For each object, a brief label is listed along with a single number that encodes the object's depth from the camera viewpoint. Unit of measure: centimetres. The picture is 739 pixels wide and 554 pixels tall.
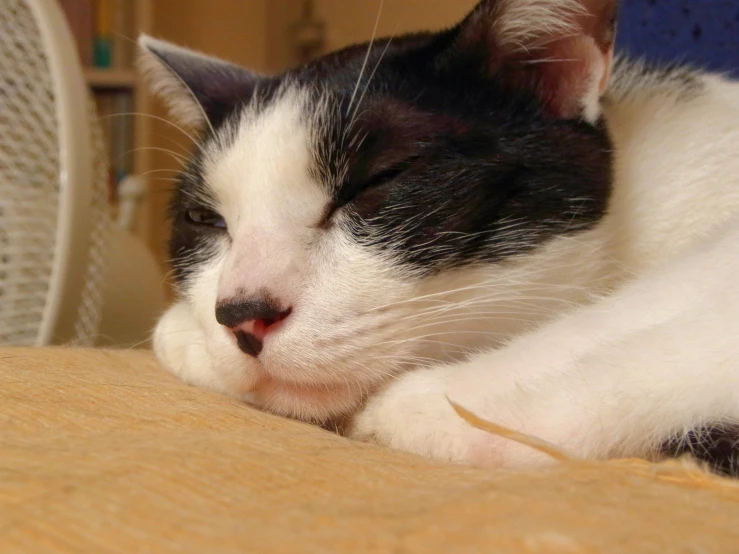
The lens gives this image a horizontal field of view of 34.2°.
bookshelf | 82
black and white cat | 26
